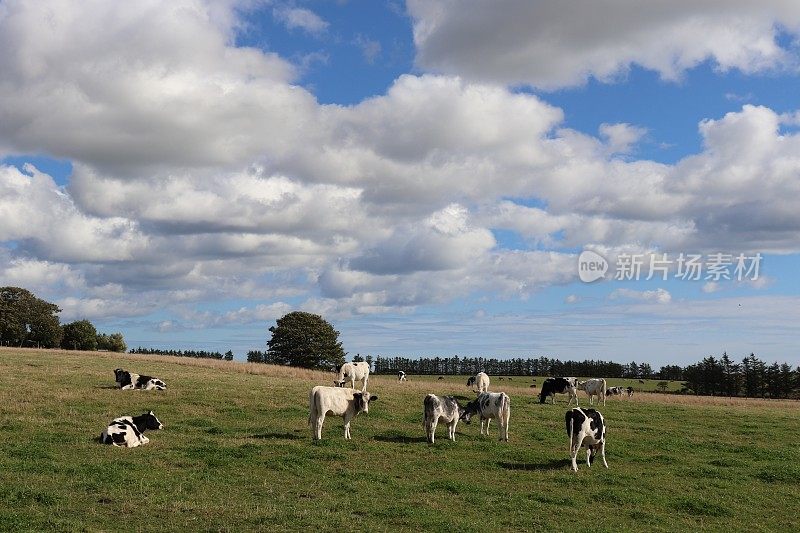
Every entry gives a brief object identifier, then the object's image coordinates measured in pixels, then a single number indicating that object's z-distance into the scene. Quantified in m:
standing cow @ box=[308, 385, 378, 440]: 21.11
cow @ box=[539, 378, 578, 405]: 36.97
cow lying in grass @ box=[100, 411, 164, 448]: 19.06
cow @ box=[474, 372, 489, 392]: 38.58
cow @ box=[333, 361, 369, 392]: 37.91
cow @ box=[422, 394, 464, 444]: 21.61
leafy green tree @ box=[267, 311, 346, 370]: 89.19
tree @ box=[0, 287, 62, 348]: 95.94
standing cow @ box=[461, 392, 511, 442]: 23.03
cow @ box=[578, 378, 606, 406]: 40.16
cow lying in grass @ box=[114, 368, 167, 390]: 30.63
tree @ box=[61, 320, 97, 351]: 106.50
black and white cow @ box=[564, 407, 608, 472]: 18.97
